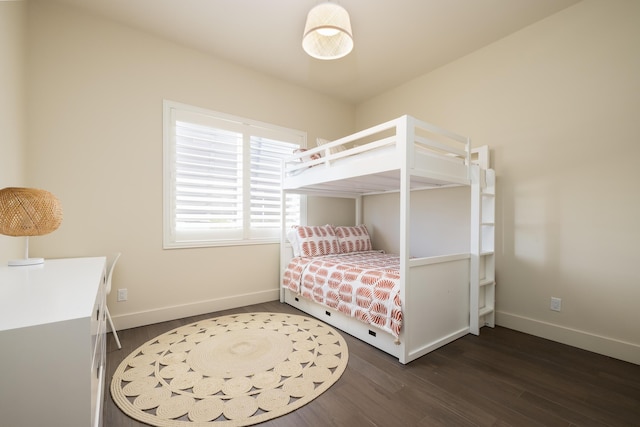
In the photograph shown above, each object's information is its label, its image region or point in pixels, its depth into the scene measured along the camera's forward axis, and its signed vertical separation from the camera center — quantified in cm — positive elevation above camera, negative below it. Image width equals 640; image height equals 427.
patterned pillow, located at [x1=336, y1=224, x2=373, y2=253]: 344 -33
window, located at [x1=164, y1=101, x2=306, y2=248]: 273 +36
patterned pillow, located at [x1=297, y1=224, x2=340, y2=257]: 316 -33
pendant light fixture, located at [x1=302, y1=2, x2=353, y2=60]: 185 +126
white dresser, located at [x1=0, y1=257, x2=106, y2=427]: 65 -38
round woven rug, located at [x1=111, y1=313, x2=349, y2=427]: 144 -102
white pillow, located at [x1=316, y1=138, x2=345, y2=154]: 331 +82
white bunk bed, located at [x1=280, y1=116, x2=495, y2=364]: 196 -24
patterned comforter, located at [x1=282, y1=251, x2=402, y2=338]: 200 -61
